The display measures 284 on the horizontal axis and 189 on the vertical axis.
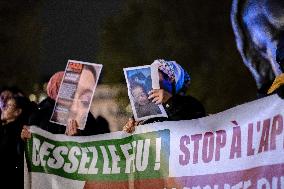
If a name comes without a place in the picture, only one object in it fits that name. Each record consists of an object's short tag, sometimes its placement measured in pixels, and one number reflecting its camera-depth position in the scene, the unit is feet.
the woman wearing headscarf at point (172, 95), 16.57
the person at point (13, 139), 19.63
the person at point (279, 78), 14.20
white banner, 14.12
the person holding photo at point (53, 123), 18.31
